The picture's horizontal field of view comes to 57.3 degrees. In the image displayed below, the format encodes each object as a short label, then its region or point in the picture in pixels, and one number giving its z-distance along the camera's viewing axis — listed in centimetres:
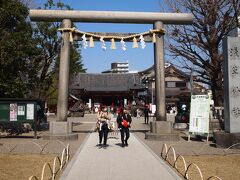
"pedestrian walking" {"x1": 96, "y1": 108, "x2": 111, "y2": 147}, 894
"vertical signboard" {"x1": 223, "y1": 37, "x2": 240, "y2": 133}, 925
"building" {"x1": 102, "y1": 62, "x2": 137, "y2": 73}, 9651
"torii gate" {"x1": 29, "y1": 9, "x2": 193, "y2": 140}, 1115
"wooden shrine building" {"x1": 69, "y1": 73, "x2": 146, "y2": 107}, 3724
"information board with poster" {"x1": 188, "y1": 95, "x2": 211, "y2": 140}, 1067
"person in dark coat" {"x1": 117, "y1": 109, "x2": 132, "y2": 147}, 914
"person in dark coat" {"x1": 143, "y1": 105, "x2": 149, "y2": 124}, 1953
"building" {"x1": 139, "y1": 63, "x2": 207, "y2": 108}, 3687
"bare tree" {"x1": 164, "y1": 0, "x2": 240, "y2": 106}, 1378
